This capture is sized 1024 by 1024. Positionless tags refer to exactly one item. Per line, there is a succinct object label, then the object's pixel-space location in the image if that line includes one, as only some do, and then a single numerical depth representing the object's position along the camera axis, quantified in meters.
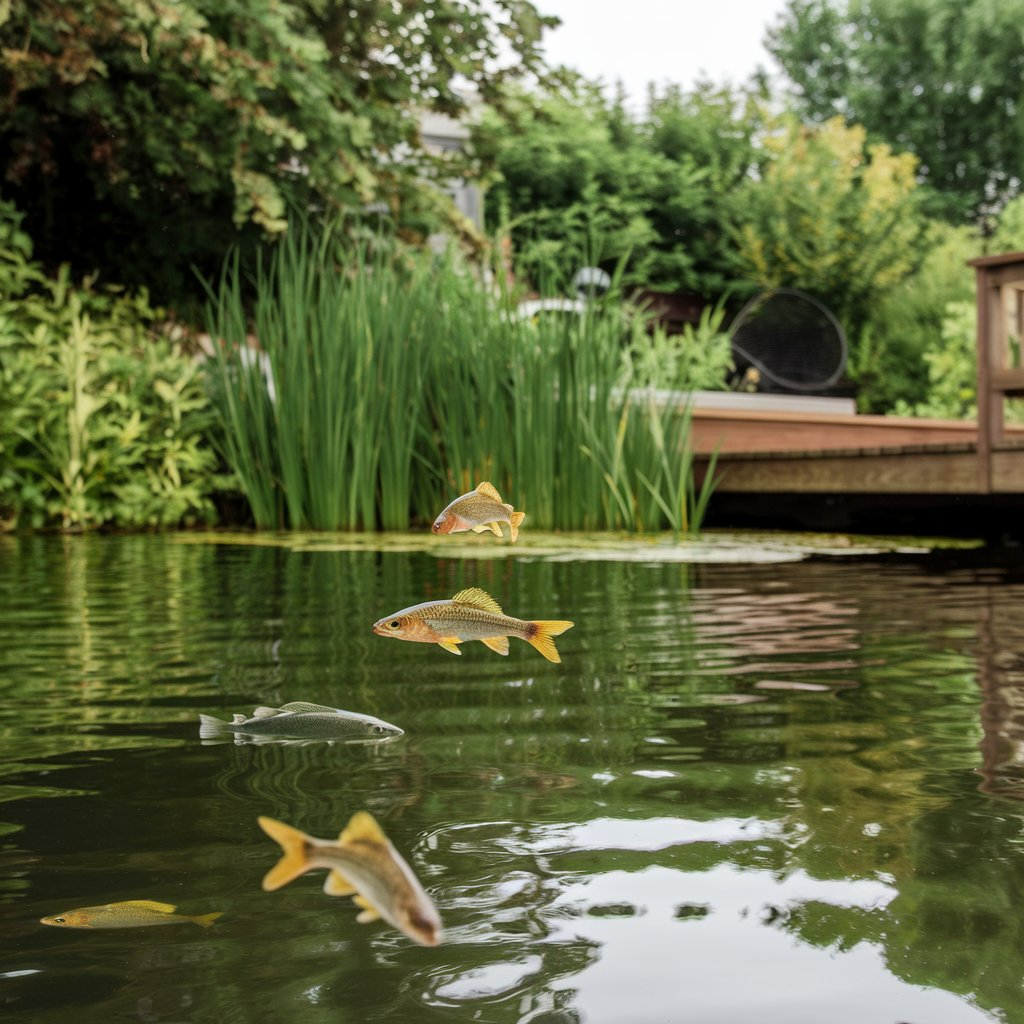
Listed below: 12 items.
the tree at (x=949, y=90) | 25.91
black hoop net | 11.04
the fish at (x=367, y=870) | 0.58
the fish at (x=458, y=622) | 1.09
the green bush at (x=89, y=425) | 6.56
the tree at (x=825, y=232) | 14.50
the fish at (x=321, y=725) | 1.21
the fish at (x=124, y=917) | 1.08
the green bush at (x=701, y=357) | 8.55
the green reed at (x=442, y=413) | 5.61
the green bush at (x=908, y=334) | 14.71
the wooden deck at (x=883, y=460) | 5.82
